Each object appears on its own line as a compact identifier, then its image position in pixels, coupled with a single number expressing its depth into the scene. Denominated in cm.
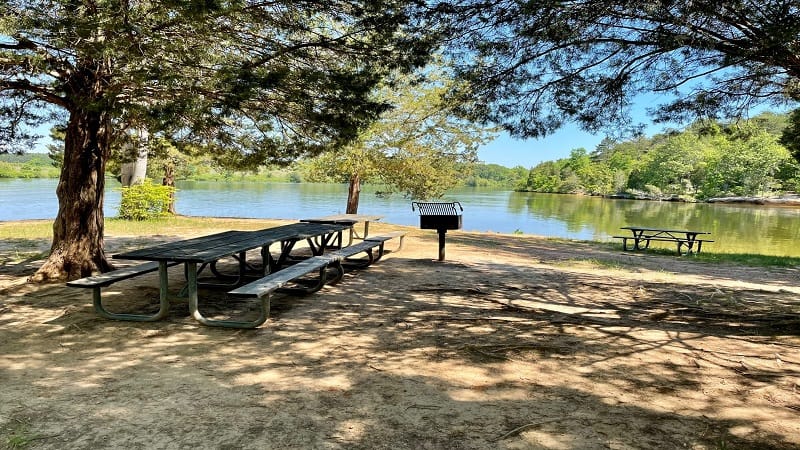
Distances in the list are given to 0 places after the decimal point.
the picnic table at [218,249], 405
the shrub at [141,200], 1431
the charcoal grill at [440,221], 773
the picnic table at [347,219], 870
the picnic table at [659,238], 1121
